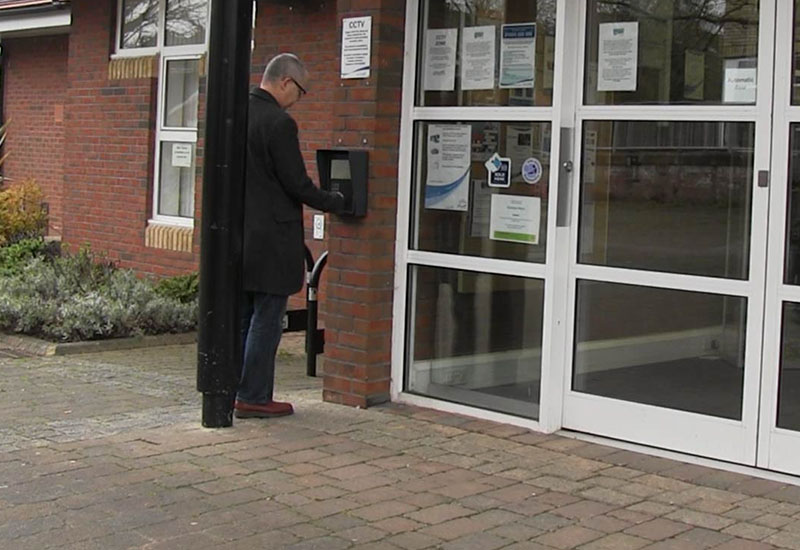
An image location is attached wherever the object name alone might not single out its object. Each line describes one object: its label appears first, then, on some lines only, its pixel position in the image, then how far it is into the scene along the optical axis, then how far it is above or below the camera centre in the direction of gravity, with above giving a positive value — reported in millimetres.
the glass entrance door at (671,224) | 5785 +40
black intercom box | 7059 +264
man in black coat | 6738 -38
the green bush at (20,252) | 12447 -530
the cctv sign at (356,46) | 7059 +1041
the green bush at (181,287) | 10859 -710
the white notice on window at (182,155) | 12148 +586
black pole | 6418 +116
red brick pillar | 7062 -88
